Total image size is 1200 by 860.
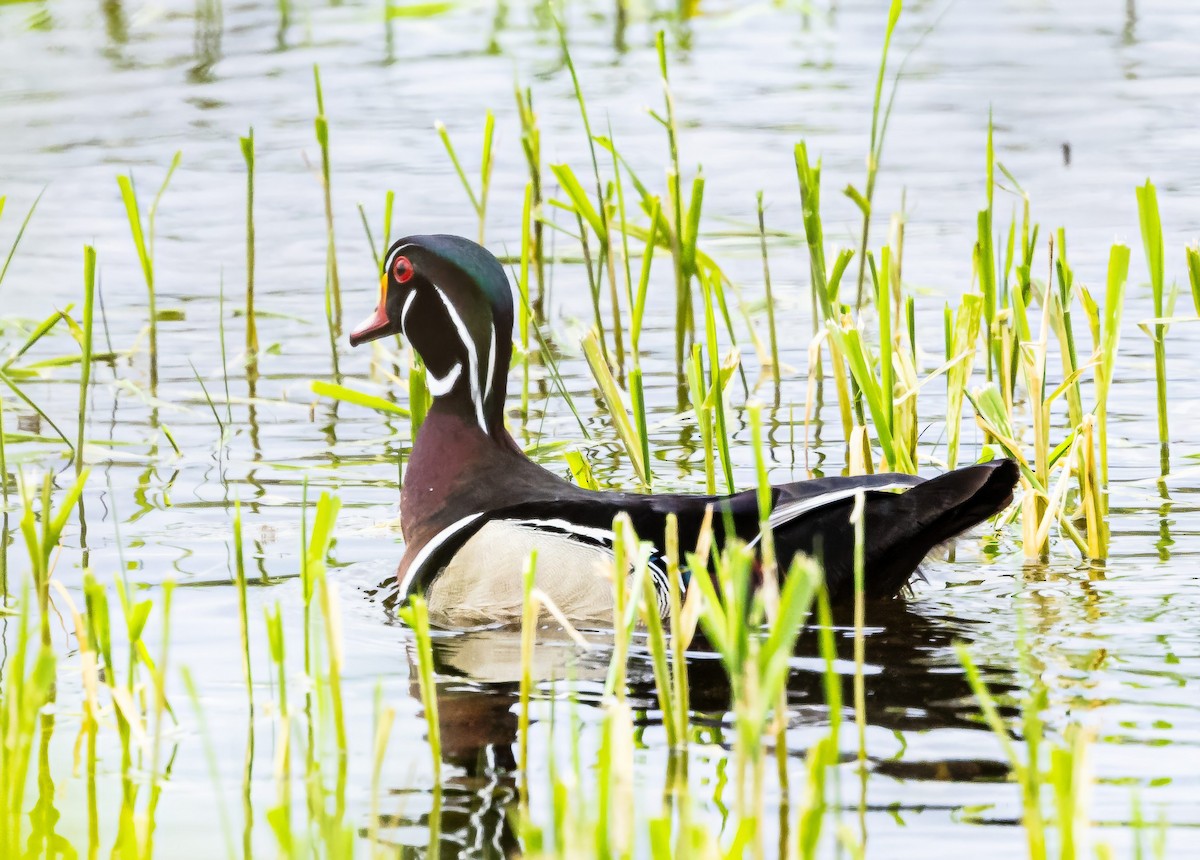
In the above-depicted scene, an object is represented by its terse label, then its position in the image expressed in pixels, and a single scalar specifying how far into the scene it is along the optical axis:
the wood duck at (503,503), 11.51
